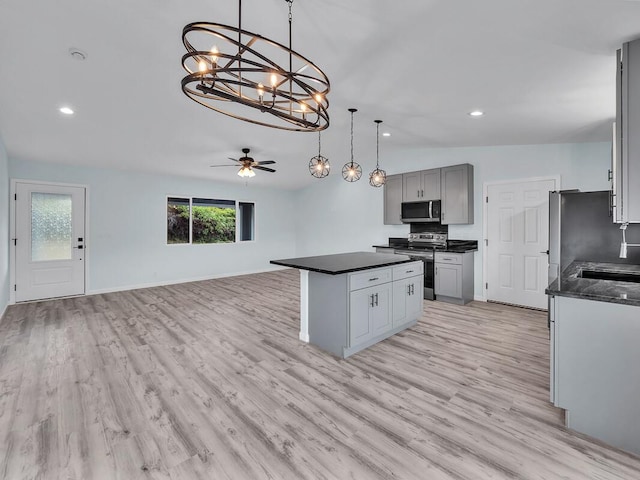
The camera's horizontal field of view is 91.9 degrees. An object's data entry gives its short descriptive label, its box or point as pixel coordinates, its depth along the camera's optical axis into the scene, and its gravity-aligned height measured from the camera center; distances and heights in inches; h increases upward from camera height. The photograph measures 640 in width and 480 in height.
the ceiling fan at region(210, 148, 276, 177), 188.7 +47.1
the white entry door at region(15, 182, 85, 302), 200.2 +0.1
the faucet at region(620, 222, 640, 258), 92.2 -3.2
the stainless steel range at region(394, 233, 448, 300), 207.9 -5.8
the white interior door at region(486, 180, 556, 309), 181.2 -0.8
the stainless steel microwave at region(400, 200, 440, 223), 215.3 +21.0
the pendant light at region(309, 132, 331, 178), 157.8 +38.2
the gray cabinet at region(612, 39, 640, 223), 77.2 +27.2
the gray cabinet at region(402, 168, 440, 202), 215.6 +39.9
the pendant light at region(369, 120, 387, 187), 168.9 +34.8
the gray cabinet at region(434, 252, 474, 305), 195.5 -23.5
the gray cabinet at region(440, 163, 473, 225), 201.8 +31.1
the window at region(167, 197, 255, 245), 271.1 +19.4
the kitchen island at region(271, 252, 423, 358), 116.6 -24.0
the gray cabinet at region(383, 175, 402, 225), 236.5 +32.0
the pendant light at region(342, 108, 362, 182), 167.0 +37.3
